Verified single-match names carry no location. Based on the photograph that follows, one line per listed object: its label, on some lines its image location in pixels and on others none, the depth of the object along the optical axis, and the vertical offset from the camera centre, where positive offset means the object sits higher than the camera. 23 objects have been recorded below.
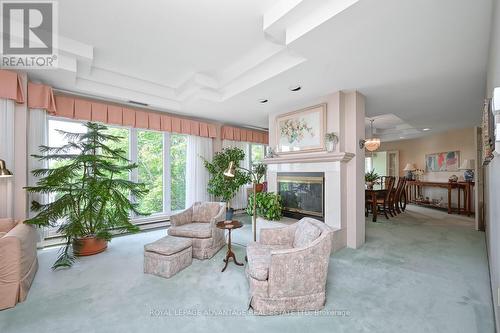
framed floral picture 3.64 +0.71
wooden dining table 5.14 -0.65
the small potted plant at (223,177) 4.61 -0.16
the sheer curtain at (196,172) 5.09 -0.05
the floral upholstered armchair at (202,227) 2.99 -0.84
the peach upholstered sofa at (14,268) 1.97 -0.92
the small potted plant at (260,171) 5.48 -0.04
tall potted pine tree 2.84 -0.33
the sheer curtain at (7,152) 2.81 +0.24
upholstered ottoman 2.49 -1.02
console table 5.73 -0.58
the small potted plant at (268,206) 3.84 -0.66
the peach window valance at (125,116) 3.60 +1.02
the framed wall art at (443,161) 6.47 +0.21
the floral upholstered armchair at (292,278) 1.82 -0.93
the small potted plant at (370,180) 5.75 -0.30
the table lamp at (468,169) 5.77 -0.03
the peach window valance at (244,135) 5.70 +0.97
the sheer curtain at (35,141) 3.15 +0.44
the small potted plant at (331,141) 3.38 +0.43
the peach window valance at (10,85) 2.79 +1.12
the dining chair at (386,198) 5.44 -0.74
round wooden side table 2.74 -0.72
